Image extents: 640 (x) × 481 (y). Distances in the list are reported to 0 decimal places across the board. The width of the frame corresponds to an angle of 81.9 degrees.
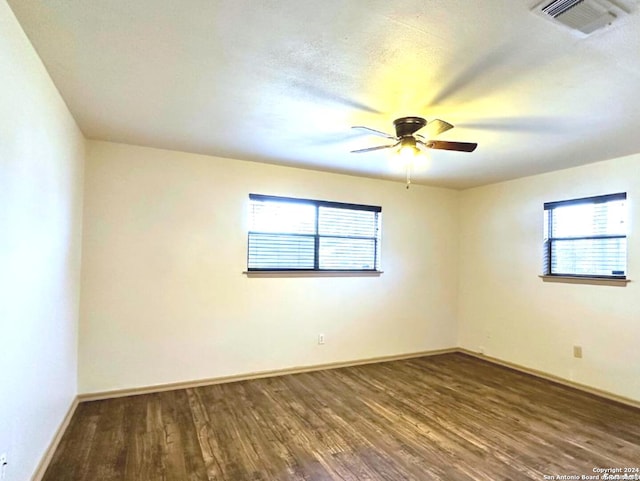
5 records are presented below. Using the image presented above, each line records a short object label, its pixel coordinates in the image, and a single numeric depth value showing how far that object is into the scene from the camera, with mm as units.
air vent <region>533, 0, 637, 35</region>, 1483
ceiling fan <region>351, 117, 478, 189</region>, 2691
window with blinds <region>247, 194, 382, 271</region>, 4324
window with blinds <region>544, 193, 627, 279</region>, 3824
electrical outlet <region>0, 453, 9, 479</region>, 1727
